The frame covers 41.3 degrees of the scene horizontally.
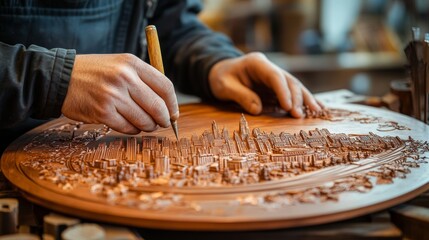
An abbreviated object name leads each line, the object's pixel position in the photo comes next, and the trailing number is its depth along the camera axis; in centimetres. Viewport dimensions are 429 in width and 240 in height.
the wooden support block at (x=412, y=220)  103
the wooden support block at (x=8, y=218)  102
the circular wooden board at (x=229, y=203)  94
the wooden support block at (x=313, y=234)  95
